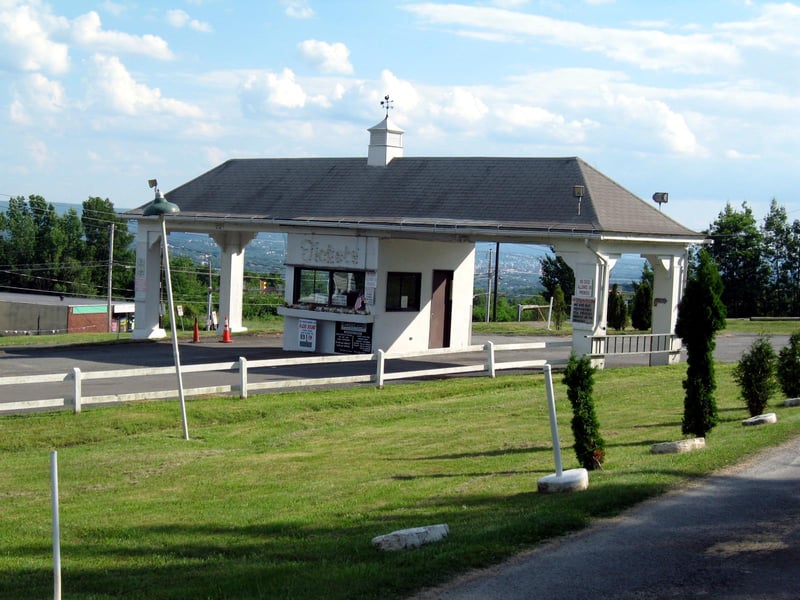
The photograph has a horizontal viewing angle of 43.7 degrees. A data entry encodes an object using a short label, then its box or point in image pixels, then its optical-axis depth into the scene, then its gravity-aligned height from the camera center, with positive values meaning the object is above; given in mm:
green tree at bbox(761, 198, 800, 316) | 47594 +3262
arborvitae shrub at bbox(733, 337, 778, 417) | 15477 -820
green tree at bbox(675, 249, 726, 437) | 13227 -192
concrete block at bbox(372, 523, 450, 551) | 8070 -1856
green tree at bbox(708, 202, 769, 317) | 48125 +2902
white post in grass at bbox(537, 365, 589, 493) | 10078 -1641
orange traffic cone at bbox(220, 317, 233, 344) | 33094 -1088
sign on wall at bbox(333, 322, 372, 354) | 28125 -854
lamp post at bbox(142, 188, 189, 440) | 15734 +1379
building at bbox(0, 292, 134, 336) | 65188 -1517
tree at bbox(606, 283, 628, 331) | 37938 +330
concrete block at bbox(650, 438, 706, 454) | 12141 -1515
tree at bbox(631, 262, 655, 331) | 37906 +482
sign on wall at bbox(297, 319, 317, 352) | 29125 -824
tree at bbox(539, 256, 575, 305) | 56875 +2374
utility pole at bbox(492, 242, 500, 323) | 51469 +2362
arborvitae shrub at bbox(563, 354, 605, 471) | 11453 -1106
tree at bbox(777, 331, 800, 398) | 17578 -749
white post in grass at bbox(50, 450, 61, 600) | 6422 -1594
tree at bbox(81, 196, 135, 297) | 87481 +4801
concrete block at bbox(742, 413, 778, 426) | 14016 -1308
